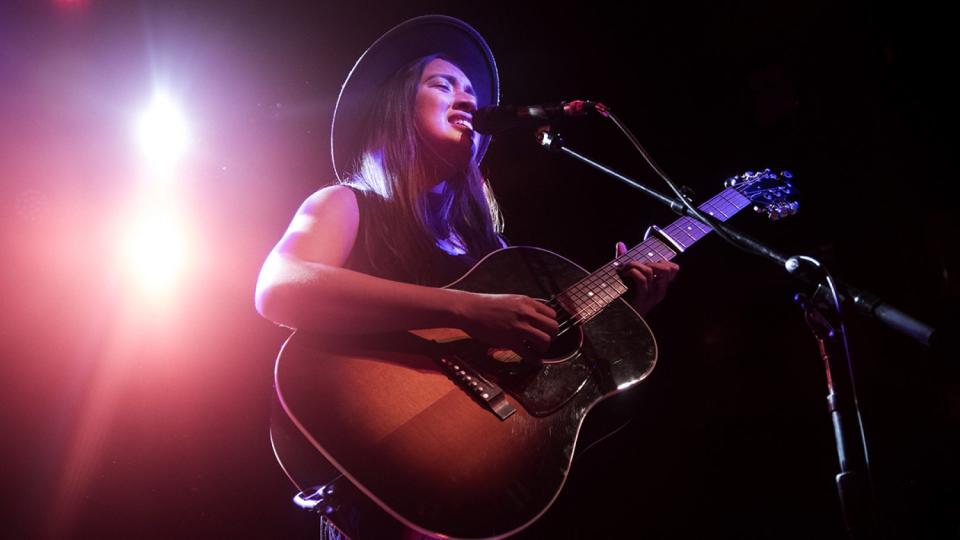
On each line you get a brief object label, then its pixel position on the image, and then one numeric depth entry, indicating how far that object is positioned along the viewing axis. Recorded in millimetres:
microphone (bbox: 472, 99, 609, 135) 1792
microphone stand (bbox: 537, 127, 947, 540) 1160
